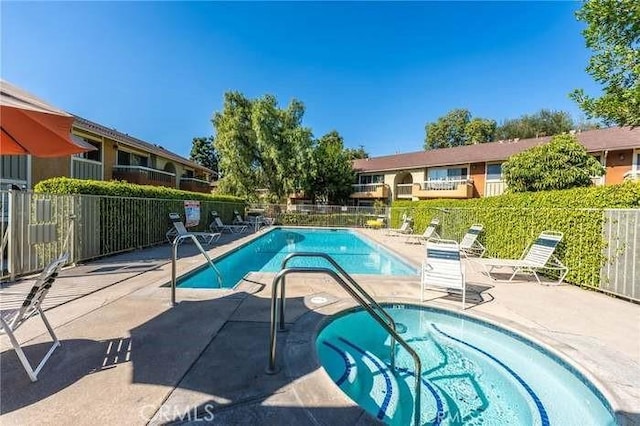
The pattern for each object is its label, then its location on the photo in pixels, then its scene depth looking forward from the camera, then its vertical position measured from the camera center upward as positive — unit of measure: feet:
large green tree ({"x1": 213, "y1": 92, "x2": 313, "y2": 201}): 90.02 +19.16
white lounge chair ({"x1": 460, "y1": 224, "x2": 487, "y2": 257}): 35.87 -3.98
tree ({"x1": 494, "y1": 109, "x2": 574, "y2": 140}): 132.46 +39.61
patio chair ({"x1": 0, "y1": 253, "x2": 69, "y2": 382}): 8.61 -3.42
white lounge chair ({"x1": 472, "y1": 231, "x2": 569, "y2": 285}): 23.90 -3.99
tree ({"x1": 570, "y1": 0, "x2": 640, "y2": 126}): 30.22 +16.48
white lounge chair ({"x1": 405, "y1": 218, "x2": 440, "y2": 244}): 50.51 -3.99
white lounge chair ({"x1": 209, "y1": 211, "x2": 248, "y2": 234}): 59.06 -3.92
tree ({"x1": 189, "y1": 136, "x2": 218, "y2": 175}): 200.54 +36.77
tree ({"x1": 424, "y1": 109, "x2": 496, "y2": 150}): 145.48 +40.70
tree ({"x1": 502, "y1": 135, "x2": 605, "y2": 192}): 46.70 +7.34
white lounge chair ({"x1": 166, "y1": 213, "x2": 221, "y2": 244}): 41.37 -3.19
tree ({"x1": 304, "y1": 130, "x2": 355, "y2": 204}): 105.60 +11.74
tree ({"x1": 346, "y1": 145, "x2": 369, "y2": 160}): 170.11 +32.83
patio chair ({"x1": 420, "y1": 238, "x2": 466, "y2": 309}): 18.43 -3.71
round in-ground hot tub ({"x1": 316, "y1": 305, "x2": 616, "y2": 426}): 10.08 -6.65
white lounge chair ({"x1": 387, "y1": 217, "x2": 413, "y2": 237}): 62.75 -4.33
